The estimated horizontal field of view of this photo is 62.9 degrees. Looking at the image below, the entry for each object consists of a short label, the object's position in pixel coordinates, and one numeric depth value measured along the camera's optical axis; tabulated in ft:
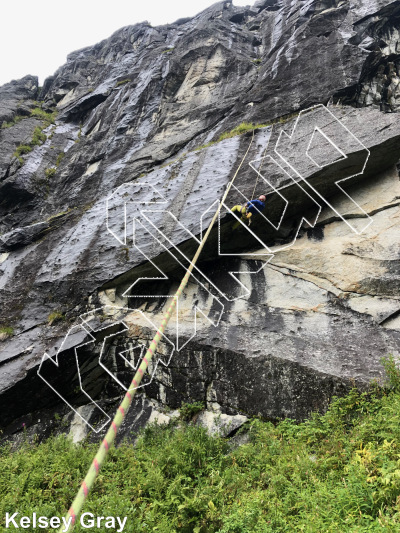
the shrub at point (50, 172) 46.97
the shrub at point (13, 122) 63.47
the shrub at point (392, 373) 14.38
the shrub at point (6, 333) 25.08
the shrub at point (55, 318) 25.18
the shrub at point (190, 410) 19.36
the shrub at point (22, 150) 51.63
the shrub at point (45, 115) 66.22
